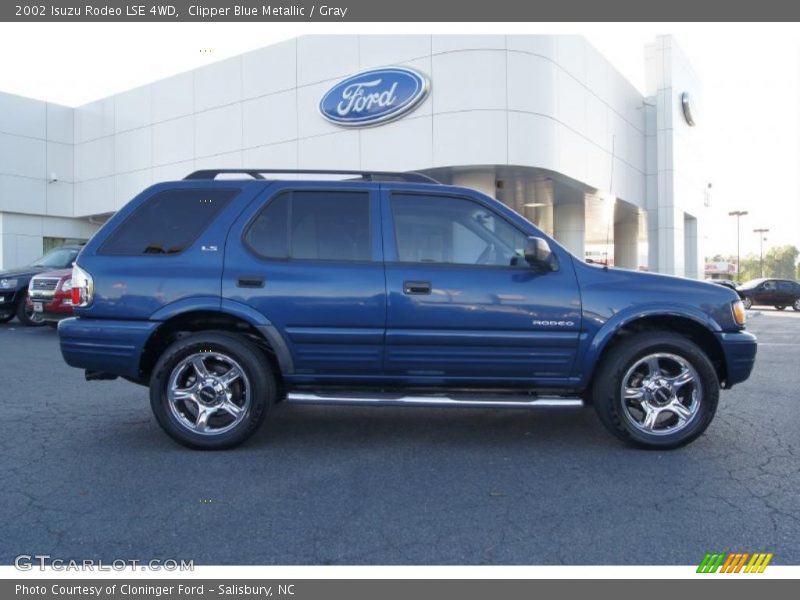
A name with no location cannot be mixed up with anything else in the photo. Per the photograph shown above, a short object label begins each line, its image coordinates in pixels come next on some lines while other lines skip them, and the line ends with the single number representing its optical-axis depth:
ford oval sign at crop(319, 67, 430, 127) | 16.61
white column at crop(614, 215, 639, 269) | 29.73
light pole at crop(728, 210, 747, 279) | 63.05
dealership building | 16.17
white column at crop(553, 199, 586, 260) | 22.55
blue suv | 4.53
